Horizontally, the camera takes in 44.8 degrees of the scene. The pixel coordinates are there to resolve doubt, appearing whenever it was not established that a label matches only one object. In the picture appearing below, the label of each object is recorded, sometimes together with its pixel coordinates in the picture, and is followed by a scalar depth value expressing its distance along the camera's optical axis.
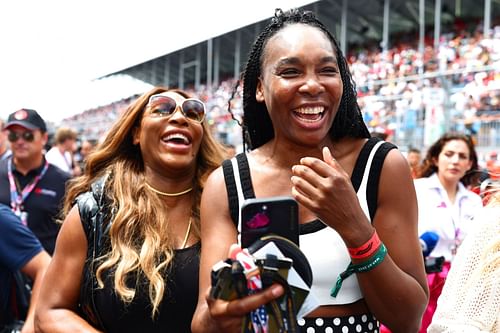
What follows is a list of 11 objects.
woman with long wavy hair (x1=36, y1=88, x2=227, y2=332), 2.06
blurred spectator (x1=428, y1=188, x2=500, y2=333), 1.48
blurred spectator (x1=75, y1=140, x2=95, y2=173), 11.05
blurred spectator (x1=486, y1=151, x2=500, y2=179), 9.03
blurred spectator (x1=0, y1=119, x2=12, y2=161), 5.75
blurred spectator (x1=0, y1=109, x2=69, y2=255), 4.45
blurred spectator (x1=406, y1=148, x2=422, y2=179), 7.68
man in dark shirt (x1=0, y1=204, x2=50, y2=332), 2.73
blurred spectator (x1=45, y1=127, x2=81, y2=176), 8.33
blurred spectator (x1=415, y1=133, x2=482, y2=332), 4.41
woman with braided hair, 1.40
